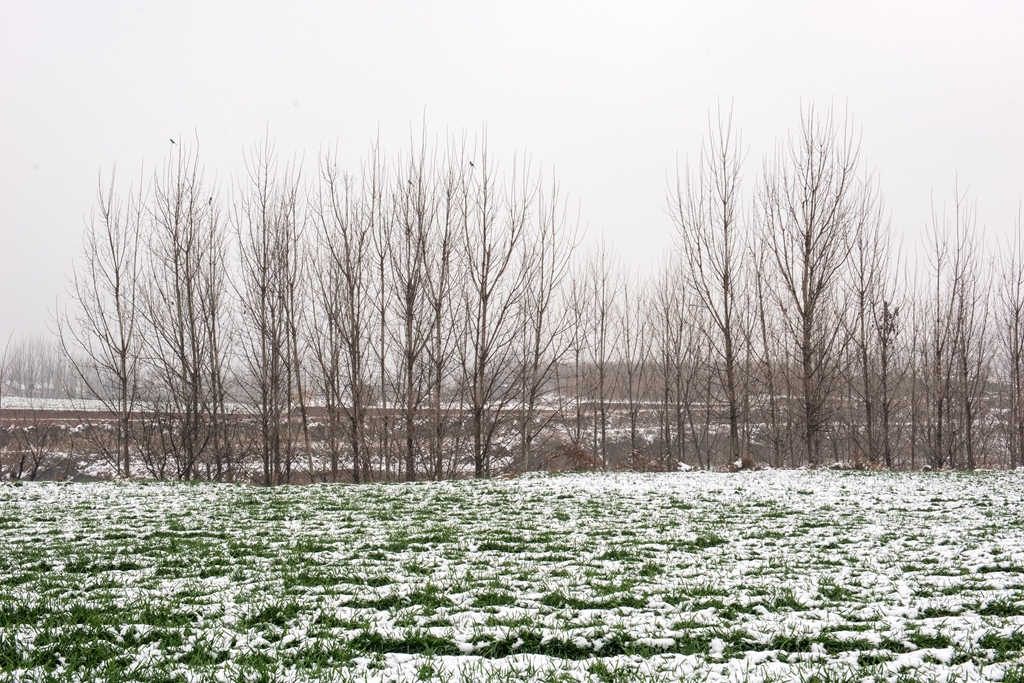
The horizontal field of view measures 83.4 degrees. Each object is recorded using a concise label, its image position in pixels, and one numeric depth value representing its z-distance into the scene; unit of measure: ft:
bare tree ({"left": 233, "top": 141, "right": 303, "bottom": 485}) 60.23
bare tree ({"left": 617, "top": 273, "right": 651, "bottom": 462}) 82.58
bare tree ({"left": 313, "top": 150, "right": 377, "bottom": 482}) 57.62
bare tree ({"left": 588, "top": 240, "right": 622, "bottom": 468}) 76.33
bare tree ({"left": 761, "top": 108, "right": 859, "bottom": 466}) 57.57
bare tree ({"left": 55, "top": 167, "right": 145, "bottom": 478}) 57.11
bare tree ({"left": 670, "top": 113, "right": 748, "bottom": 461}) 58.65
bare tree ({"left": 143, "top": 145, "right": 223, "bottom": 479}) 59.98
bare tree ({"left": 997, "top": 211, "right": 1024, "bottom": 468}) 62.95
